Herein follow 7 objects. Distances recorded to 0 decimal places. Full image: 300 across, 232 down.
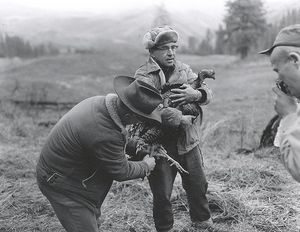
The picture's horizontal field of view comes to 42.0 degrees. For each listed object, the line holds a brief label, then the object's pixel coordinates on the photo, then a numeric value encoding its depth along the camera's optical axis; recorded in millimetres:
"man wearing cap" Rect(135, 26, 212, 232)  3578
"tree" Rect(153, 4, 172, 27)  41916
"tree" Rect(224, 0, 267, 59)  39406
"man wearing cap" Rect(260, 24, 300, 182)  2004
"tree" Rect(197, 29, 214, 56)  50316
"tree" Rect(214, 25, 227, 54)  45019
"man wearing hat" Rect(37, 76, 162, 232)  2852
